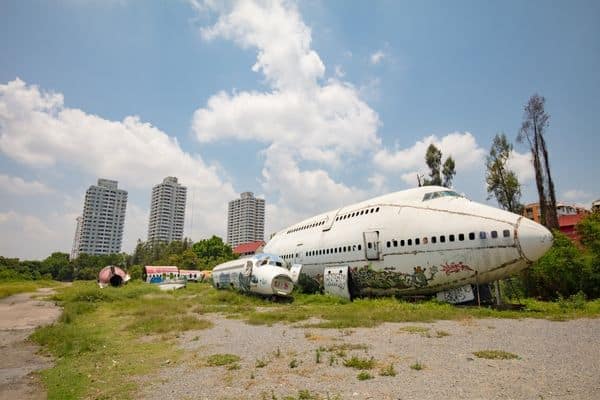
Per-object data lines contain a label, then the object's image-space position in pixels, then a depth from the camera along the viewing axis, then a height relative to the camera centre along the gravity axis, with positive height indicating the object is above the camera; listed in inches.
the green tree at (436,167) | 1628.9 +481.5
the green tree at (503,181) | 1497.3 +382.5
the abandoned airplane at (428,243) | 739.4 +66.4
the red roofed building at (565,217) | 2124.8 +421.3
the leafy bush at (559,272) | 879.1 -4.1
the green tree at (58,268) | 4259.4 +57.0
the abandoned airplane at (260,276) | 1037.8 -12.0
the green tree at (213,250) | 3654.0 +232.8
